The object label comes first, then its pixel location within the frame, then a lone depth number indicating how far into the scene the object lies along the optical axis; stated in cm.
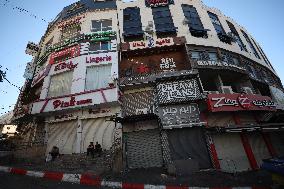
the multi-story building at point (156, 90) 1619
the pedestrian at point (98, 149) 1528
